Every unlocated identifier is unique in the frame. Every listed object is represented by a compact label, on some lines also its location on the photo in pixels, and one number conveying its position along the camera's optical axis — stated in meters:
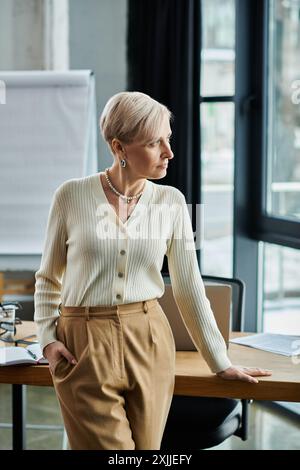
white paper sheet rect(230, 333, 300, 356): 2.73
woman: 2.06
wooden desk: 2.34
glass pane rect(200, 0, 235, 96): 4.43
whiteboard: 4.43
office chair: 2.70
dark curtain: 4.43
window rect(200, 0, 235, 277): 4.46
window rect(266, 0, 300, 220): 4.07
